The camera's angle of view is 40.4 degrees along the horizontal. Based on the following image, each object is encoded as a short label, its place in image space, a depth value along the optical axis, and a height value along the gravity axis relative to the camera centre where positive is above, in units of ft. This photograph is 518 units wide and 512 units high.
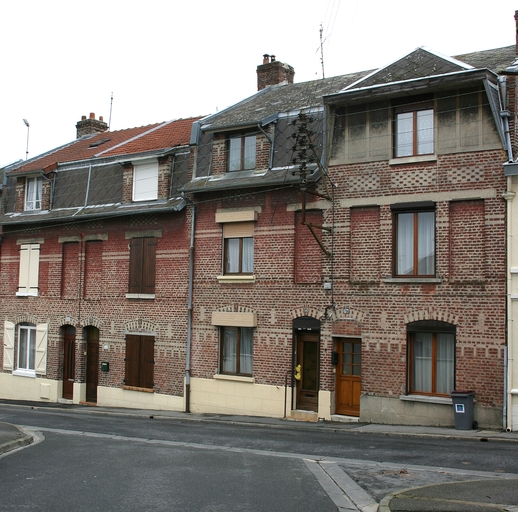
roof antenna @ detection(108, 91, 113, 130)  116.37 +31.88
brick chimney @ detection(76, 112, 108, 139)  113.19 +29.84
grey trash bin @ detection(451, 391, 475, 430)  54.65 -7.03
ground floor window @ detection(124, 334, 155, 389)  77.05 -5.39
